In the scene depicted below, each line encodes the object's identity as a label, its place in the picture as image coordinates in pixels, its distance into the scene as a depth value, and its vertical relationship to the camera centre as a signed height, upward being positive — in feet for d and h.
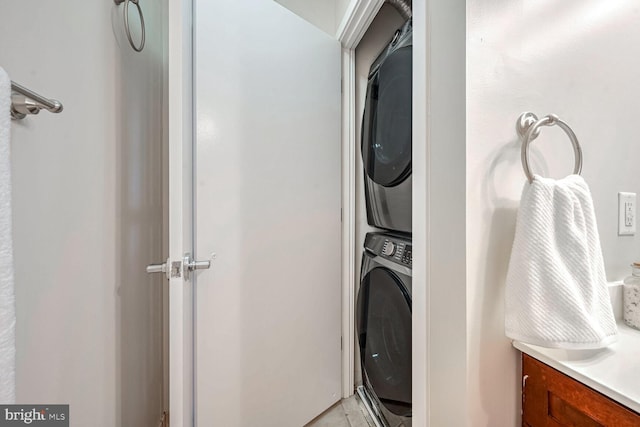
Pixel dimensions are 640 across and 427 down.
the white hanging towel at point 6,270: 1.47 -0.32
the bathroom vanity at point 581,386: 1.62 -1.17
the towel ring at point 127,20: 3.20 +2.41
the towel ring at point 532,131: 2.05 +0.67
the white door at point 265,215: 3.41 -0.01
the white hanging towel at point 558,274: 1.86 -0.44
